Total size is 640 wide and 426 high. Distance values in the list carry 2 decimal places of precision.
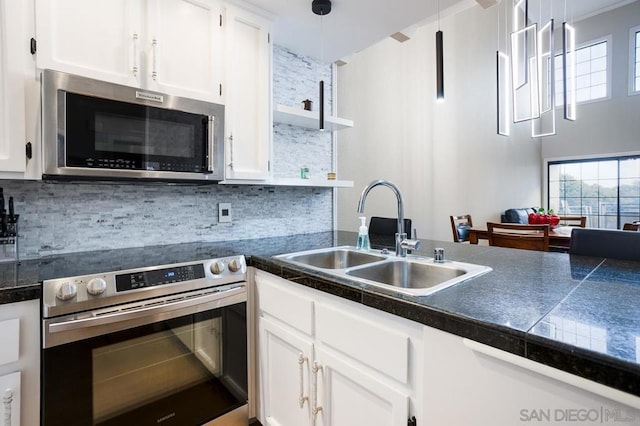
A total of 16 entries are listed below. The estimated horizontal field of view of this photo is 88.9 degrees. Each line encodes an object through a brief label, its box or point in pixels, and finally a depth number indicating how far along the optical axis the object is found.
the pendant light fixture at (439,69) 1.42
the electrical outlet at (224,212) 2.10
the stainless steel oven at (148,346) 1.13
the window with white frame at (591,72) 6.37
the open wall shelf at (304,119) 2.10
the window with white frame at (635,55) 5.98
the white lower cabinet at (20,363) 1.05
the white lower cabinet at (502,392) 0.60
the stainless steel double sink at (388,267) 1.31
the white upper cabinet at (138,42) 1.34
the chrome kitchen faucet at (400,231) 1.51
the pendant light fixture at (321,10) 1.81
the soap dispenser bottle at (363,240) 1.77
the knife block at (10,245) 1.40
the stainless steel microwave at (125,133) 1.29
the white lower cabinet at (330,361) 0.94
